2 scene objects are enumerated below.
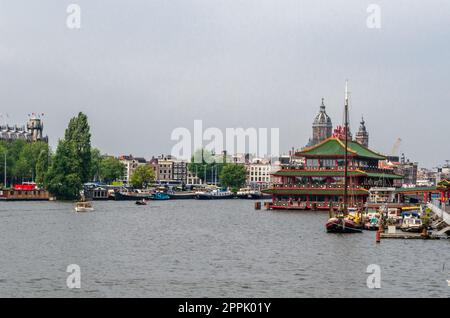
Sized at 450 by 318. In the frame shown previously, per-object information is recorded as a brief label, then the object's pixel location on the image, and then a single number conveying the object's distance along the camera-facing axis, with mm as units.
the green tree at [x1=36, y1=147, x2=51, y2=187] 197500
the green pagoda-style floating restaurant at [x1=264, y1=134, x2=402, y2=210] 149125
